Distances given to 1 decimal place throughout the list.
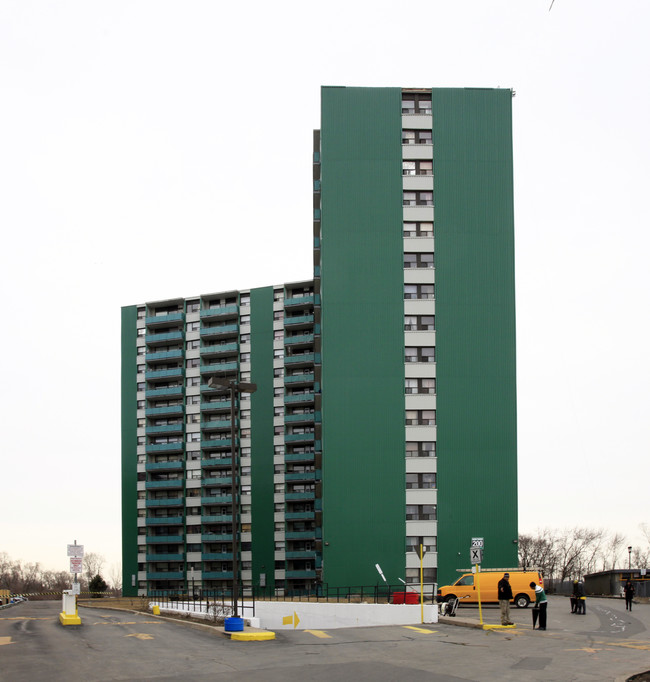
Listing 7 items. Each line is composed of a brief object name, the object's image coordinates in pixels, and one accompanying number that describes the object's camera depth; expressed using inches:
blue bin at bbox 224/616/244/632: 1114.2
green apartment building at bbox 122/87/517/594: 2637.8
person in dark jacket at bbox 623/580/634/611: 1867.6
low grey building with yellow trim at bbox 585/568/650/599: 2610.7
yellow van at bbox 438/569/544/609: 1919.3
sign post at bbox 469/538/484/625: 1242.0
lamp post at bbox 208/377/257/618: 1278.3
